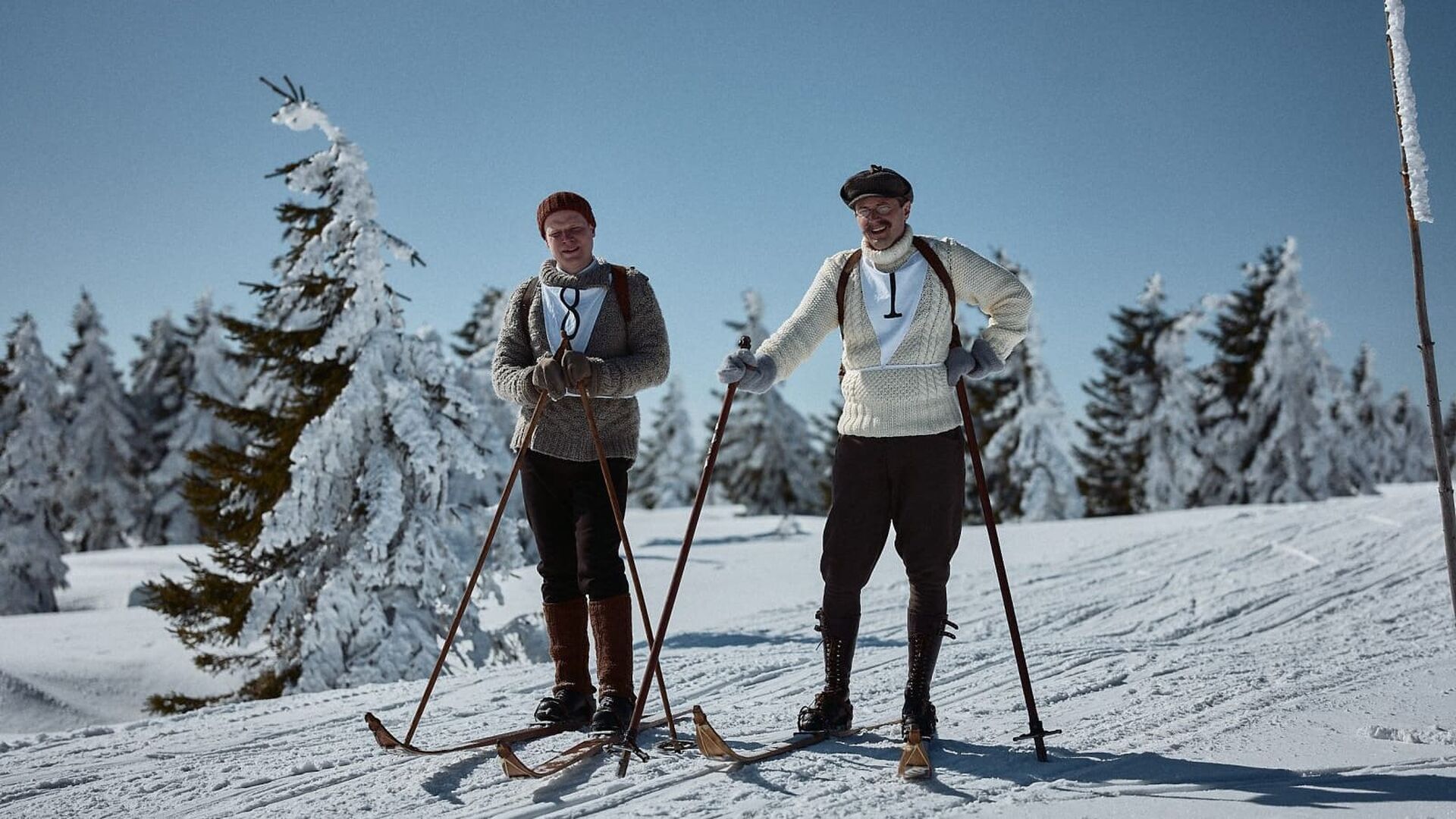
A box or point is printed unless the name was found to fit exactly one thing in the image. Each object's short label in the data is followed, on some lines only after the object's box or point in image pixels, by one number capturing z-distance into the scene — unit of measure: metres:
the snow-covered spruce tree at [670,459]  40.44
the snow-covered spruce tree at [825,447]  37.09
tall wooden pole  4.64
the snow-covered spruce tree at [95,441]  32.44
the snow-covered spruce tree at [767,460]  34.88
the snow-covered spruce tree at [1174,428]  30.12
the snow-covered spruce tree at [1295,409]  27.62
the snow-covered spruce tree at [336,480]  9.80
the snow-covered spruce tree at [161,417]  32.97
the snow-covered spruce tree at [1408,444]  50.03
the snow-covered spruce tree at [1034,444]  27.97
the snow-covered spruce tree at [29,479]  24.02
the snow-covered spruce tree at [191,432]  32.75
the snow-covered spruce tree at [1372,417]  46.12
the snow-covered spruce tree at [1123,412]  31.80
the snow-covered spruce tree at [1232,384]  29.25
